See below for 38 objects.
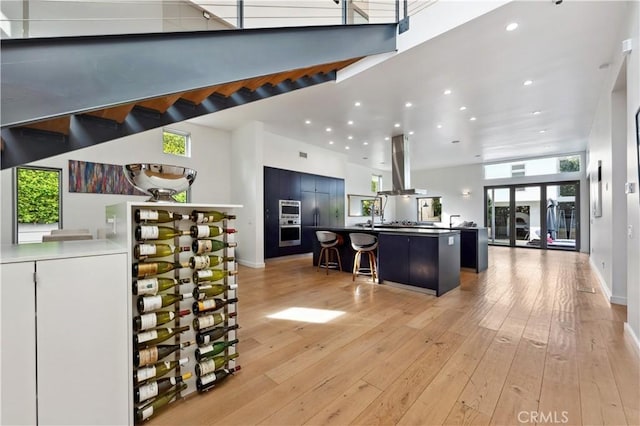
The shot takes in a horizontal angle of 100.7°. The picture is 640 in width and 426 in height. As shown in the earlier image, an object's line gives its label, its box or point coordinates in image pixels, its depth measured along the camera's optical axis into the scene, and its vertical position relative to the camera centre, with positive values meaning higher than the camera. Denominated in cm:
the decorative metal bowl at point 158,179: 166 +23
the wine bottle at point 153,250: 149 -21
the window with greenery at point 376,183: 1192 +138
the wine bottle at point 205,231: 174 -12
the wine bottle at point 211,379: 174 -111
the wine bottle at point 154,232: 150 -11
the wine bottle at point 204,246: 175 -22
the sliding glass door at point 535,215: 877 -15
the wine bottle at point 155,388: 148 -102
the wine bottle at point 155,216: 151 -1
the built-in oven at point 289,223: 692 -27
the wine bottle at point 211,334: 176 -83
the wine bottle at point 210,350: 175 -92
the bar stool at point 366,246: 456 -59
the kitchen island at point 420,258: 381 -72
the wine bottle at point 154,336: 148 -71
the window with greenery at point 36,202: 422 +21
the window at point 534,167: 864 +153
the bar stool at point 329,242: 525 -59
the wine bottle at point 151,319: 148 -61
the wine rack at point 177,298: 149 -53
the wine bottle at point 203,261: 173 -32
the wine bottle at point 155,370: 147 -91
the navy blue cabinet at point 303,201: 660 +35
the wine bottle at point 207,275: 174 -42
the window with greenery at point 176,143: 580 +162
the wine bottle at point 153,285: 148 -41
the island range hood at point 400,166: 632 +112
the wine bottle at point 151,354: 147 -81
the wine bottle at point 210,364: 174 -102
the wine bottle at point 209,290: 175 -52
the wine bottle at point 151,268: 149 -32
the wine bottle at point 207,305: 174 -61
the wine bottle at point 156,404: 147 -110
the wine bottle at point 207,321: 175 -72
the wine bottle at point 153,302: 149 -51
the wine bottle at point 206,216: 178 -2
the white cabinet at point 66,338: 110 -57
